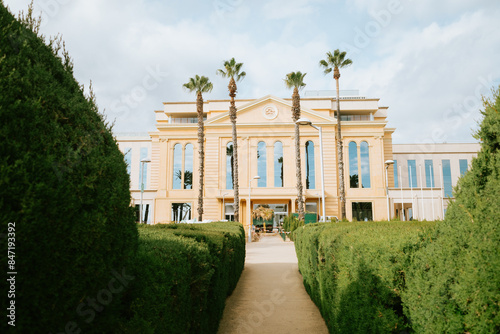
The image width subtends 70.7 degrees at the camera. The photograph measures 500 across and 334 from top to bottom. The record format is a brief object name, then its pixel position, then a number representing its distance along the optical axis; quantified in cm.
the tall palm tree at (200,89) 3238
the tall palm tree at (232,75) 3203
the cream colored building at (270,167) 4191
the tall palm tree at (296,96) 3188
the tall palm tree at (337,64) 3343
